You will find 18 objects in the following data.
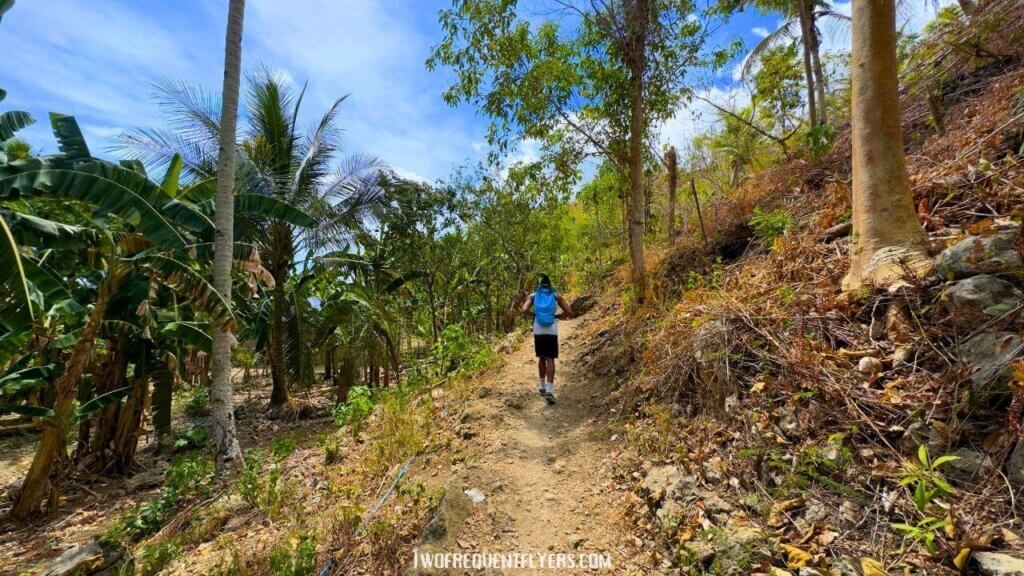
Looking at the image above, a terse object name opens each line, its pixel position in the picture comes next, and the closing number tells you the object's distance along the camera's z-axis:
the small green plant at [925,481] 2.05
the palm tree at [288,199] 10.02
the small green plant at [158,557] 3.96
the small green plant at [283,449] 5.59
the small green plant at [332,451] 5.55
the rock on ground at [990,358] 2.24
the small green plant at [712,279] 5.14
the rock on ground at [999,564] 1.71
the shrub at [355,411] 6.40
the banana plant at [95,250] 5.88
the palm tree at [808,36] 10.96
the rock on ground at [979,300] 2.48
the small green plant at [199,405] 13.96
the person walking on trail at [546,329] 5.64
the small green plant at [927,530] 1.94
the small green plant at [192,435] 5.89
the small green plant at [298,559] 3.18
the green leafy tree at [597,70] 6.59
